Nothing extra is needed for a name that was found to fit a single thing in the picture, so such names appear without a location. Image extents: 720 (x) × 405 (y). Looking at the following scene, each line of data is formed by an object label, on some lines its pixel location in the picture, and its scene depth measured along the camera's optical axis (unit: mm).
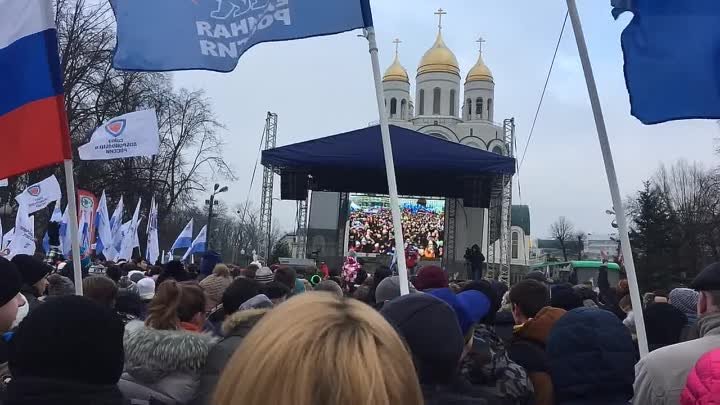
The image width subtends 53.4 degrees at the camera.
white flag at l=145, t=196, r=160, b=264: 19012
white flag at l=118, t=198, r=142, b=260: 18109
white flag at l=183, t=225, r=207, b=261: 19616
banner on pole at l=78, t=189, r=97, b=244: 17469
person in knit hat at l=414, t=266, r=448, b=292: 5281
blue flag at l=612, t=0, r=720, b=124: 4078
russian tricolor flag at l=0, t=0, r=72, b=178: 4230
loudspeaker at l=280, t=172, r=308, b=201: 23531
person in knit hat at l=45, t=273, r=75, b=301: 5836
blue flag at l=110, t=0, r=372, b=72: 4844
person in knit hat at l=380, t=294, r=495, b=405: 2219
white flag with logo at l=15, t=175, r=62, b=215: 14305
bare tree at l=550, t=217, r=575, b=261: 91762
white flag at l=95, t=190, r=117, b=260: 16938
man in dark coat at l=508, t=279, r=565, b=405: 3242
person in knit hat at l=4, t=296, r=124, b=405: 1976
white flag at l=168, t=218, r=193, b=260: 18766
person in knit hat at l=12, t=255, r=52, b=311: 4977
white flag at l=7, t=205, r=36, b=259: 14039
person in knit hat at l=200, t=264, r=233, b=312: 6266
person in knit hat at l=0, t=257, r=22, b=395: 2963
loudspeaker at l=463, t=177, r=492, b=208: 24138
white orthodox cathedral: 55938
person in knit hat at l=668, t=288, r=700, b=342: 5926
